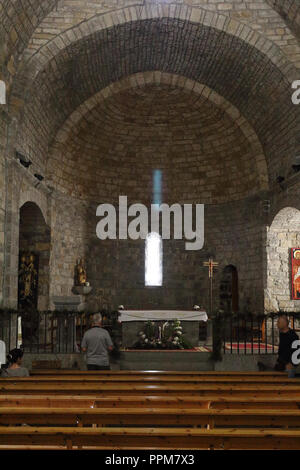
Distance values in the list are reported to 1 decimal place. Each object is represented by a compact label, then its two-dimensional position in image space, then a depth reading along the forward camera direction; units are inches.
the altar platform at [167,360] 396.2
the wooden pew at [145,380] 218.1
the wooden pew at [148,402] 156.4
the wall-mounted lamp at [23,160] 477.4
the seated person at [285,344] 264.7
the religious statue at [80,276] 630.5
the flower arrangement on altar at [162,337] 433.1
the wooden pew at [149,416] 137.9
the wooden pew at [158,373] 257.7
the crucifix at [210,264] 582.9
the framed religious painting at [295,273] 592.4
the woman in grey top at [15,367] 232.4
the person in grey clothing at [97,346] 289.0
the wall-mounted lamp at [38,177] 538.7
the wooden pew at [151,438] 119.3
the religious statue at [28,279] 564.4
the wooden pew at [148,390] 179.8
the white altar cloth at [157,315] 446.0
